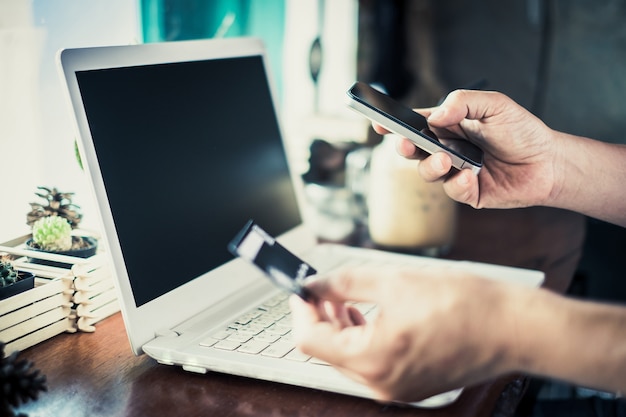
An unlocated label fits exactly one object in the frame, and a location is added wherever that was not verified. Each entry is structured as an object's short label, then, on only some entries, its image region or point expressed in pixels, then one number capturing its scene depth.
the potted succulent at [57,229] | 0.92
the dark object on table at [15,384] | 0.60
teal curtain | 1.30
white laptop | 0.77
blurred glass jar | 1.24
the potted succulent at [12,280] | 0.80
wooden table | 0.69
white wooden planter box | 0.81
